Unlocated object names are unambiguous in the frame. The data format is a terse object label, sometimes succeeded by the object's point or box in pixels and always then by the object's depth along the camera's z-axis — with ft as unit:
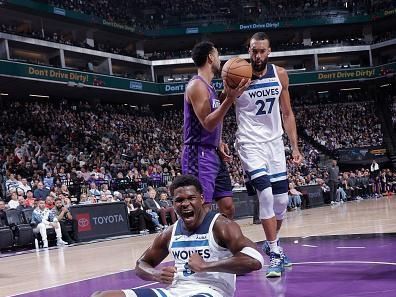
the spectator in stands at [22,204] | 38.91
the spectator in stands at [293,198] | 61.26
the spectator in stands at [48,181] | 50.43
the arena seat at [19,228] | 36.37
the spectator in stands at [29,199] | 40.19
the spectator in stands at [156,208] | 45.34
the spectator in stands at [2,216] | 36.44
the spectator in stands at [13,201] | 39.11
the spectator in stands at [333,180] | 69.15
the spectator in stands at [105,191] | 45.06
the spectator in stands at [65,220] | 38.50
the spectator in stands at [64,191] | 44.35
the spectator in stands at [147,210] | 44.65
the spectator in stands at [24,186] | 45.45
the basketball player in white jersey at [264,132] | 15.70
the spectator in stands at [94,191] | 46.27
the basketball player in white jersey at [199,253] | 8.48
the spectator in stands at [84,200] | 43.36
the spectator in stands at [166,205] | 46.14
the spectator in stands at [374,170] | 80.69
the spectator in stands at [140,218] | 44.06
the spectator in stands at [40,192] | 44.00
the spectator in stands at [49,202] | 39.86
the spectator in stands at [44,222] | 37.04
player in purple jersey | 14.07
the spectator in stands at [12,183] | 45.56
